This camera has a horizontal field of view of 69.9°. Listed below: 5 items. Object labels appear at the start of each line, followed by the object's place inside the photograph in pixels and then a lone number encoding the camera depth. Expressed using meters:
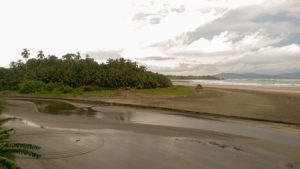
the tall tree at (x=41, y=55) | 65.39
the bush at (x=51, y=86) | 43.26
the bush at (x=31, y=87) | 43.60
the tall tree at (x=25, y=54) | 68.22
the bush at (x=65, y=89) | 41.18
